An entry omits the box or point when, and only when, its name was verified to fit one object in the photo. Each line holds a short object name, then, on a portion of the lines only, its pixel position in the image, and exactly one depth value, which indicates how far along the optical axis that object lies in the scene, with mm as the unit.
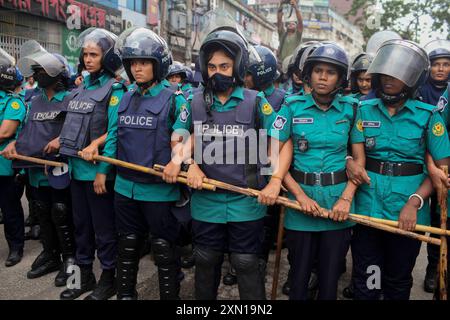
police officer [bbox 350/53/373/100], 4531
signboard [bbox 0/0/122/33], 13109
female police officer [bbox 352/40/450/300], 2752
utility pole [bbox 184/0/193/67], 16750
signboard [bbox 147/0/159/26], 20475
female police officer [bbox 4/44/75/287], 3824
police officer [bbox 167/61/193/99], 6363
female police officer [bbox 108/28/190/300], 3113
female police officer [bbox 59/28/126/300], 3445
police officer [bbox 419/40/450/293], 3889
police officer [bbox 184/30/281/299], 2764
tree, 18297
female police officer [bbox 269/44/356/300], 2711
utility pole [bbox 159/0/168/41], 17816
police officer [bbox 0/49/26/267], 4105
